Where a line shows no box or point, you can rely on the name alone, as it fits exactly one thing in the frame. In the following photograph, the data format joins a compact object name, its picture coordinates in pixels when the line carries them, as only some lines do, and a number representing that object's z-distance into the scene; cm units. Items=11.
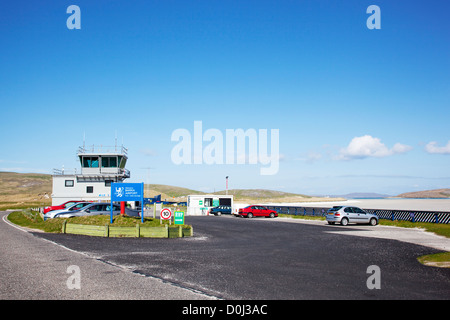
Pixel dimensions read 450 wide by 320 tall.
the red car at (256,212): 4400
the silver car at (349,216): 3048
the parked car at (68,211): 2903
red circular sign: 2269
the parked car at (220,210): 4972
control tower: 5188
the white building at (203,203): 5031
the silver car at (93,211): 2756
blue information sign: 2366
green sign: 2280
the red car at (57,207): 3475
